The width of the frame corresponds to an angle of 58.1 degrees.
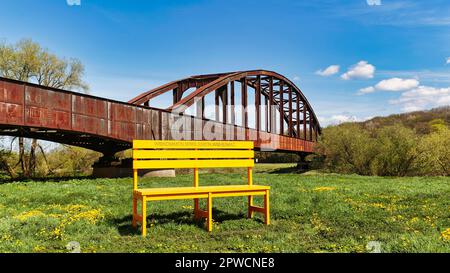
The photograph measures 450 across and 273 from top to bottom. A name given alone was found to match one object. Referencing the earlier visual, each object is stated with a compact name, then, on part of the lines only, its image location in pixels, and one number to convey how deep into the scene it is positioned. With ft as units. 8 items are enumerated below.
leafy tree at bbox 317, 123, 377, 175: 113.09
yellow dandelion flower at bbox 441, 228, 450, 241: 18.74
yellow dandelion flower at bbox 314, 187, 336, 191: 38.26
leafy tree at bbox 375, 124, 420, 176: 99.39
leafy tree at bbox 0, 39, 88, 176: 92.12
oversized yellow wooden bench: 21.66
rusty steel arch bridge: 56.54
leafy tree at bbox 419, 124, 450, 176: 93.61
